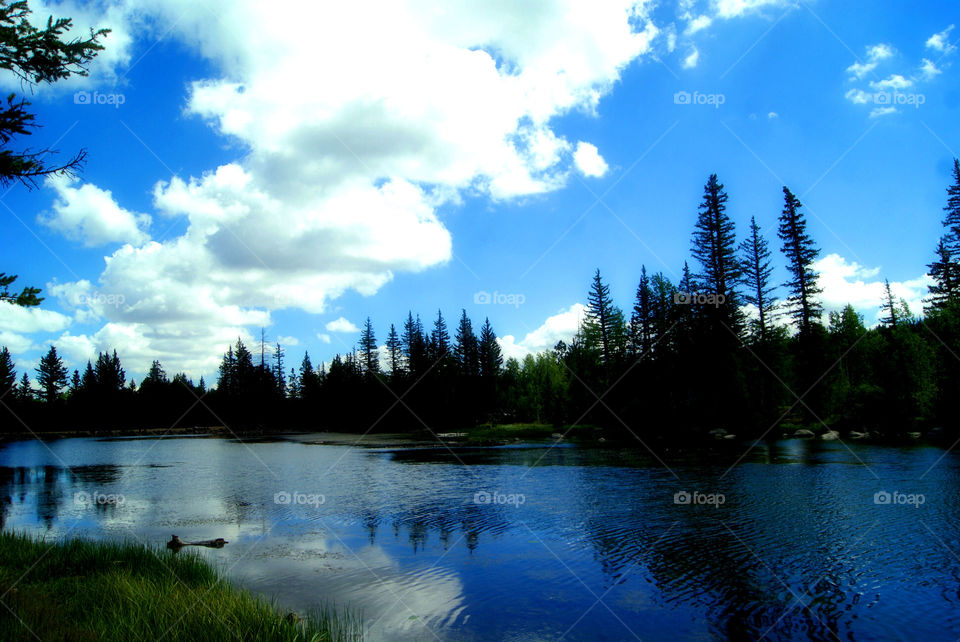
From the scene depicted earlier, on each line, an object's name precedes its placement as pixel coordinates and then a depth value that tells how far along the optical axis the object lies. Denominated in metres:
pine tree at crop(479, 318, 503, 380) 128.62
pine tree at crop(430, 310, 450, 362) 134.75
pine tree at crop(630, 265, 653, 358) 87.12
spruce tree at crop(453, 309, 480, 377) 133.75
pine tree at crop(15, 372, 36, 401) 126.14
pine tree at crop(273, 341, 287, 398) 149.38
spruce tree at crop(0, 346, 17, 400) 112.00
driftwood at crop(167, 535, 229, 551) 18.12
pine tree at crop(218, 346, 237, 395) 150.50
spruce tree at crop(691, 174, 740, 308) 70.62
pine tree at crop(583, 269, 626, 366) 96.31
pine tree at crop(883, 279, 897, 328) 94.99
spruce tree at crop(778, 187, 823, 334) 66.86
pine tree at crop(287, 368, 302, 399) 154.50
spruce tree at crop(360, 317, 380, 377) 148.88
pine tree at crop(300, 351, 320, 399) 134.12
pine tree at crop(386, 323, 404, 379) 143.45
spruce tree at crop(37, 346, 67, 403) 140.12
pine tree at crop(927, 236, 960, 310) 64.81
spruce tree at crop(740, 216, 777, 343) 69.75
